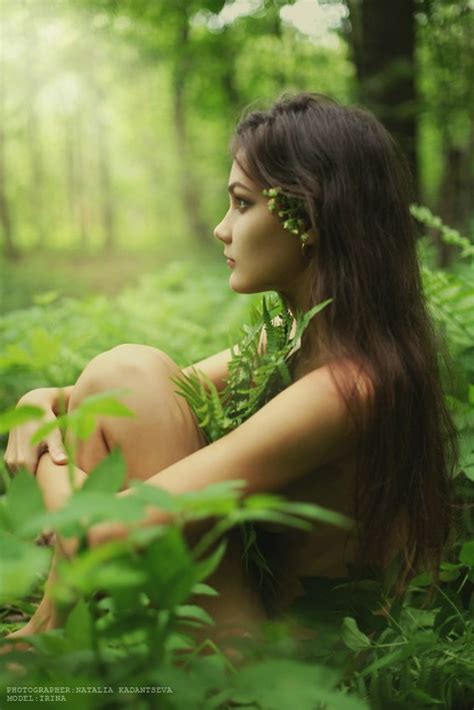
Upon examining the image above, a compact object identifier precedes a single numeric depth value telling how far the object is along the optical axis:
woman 1.76
